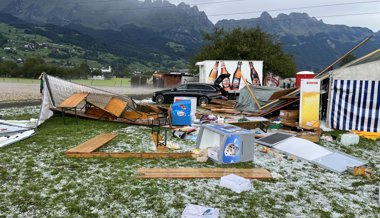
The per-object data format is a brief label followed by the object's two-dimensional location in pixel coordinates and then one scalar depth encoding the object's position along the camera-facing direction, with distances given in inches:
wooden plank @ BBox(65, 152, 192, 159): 257.9
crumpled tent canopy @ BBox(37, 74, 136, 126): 406.6
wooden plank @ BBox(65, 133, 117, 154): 266.4
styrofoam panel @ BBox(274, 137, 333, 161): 271.6
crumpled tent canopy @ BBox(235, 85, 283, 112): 582.6
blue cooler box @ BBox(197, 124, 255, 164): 244.4
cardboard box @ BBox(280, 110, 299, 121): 456.1
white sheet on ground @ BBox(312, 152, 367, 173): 243.0
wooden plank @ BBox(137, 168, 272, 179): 212.2
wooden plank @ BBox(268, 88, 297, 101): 532.3
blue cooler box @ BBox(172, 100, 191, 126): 407.5
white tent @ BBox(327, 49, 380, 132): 390.0
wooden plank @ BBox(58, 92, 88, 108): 403.0
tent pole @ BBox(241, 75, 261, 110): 556.1
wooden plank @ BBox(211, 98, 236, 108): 657.7
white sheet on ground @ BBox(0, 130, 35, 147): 288.0
